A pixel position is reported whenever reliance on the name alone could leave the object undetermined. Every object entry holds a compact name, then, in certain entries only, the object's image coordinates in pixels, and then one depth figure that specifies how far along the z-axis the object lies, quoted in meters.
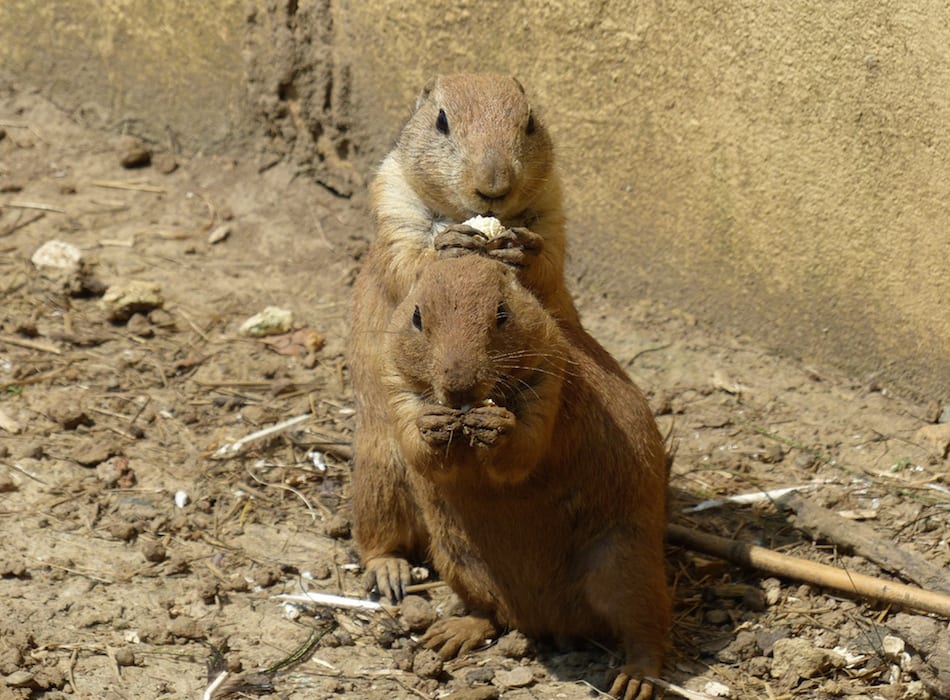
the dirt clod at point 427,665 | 9.80
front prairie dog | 8.85
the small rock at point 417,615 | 10.66
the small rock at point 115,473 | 12.02
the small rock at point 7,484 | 11.59
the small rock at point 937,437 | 12.13
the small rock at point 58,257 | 15.11
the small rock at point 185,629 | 10.06
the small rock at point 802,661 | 9.75
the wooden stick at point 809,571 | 10.06
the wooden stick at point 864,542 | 10.48
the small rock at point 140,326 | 14.58
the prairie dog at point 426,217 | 10.58
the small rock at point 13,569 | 10.44
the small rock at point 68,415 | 12.66
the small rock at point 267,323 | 14.85
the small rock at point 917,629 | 9.77
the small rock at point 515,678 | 9.80
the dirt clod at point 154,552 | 11.03
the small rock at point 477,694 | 9.38
